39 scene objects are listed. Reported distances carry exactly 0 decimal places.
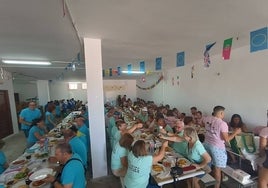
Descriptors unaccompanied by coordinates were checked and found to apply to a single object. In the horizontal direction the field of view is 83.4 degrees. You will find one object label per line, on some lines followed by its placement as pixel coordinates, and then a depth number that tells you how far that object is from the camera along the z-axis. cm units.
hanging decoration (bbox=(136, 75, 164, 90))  930
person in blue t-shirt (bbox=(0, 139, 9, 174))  243
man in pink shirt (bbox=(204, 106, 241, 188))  266
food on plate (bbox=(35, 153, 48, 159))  268
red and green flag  333
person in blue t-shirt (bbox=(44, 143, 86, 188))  173
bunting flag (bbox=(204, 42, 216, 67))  391
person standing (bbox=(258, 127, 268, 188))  235
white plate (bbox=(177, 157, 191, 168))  229
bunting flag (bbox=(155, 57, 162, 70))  525
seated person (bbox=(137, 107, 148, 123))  574
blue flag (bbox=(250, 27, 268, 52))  273
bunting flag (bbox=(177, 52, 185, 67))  441
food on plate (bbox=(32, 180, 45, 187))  184
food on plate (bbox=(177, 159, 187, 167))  229
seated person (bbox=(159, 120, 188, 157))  283
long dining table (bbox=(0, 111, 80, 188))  189
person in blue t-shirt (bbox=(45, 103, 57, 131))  552
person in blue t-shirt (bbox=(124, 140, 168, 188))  190
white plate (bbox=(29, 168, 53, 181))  197
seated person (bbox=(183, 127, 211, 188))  222
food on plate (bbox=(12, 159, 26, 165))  244
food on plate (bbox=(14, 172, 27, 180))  202
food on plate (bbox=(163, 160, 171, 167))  231
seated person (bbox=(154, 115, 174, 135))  372
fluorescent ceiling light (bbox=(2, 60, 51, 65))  533
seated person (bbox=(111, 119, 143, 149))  312
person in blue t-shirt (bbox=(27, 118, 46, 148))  372
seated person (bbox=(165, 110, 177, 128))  429
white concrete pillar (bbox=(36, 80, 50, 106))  1130
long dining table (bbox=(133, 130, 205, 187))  201
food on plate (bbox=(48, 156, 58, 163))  242
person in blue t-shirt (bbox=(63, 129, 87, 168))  266
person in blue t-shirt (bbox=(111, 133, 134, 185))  235
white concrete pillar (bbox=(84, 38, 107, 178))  324
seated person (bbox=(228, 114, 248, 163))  407
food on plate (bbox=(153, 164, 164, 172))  218
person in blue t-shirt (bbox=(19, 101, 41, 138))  469
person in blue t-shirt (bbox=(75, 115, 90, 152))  379
